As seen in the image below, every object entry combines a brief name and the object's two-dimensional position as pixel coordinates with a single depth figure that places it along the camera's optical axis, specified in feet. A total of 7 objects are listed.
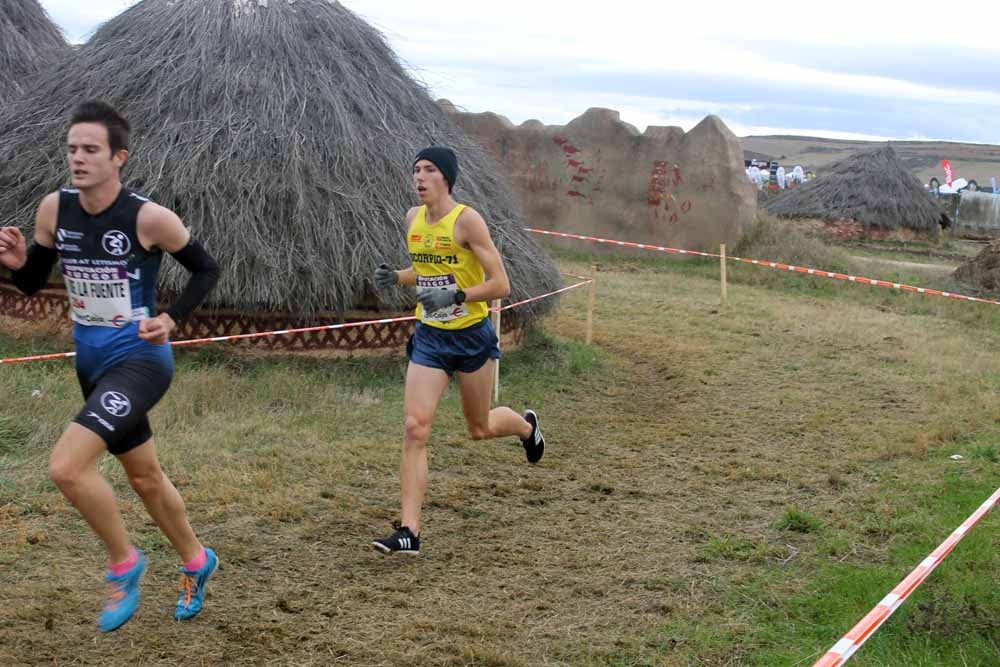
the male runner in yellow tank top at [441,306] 16.14
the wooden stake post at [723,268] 46.03
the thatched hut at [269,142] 28.63
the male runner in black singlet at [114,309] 12.21
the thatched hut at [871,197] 87.45
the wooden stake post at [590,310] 35.19
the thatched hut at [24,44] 38.70
